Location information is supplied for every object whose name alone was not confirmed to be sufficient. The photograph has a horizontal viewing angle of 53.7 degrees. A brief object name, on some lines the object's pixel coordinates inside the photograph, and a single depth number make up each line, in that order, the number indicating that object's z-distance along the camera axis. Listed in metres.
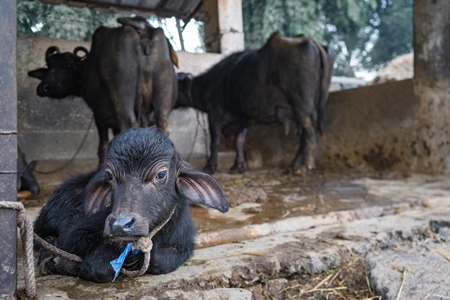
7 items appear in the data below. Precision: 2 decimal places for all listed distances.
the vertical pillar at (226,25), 8.50
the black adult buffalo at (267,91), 5.97
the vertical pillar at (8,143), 1.55
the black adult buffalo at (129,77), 4.48
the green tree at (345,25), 13.34
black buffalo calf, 1.83
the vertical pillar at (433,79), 5.54
